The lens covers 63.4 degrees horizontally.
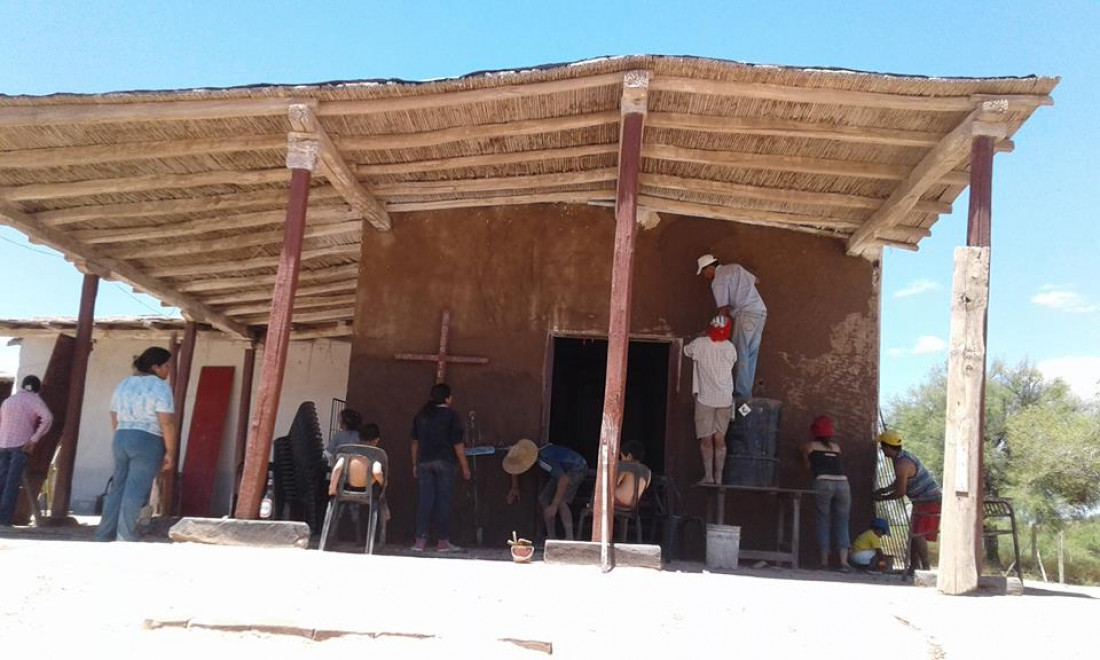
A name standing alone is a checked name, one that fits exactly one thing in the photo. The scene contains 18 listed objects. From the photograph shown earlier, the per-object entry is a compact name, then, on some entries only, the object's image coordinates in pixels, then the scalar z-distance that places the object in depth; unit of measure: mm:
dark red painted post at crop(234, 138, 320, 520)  6441
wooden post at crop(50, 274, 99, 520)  9562
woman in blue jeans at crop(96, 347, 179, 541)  6477
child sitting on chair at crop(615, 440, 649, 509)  7141
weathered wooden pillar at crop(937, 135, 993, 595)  5824
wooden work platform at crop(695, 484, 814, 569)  7554
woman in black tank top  7895
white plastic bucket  7156
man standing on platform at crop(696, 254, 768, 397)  8500
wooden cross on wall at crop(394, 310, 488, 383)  8875
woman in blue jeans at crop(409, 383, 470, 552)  7508
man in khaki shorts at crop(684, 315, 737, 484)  8023
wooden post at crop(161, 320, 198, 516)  12211
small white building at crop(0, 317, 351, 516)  15156
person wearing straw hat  7840
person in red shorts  7984
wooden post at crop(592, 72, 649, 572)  6056
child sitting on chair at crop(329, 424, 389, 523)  6676
